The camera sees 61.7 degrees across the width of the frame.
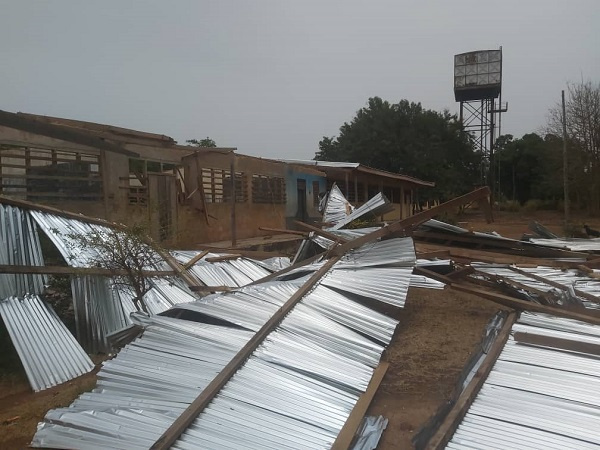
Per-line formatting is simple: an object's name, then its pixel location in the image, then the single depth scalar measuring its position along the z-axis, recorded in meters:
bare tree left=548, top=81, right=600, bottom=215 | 28.47
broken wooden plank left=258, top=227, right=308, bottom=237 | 9.85
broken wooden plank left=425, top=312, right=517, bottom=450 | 3.16
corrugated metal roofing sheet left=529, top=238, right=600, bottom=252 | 11.51
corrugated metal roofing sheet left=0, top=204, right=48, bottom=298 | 5.50
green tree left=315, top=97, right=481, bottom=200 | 33.16
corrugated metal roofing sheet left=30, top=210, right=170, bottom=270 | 5.99
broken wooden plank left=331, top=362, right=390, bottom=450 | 3.12
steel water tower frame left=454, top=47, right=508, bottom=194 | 35.75
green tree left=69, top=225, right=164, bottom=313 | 5.36
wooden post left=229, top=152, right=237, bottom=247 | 12.33
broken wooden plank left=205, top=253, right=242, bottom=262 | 8.12
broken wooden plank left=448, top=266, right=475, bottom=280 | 7.15
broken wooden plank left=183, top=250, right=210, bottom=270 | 7.44
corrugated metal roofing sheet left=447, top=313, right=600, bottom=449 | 3.18
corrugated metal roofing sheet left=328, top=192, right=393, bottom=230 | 9.80
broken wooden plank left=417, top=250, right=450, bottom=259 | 8.80
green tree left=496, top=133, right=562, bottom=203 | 37.50
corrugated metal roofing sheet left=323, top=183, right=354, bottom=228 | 14.13
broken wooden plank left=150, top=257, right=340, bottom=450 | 2.92
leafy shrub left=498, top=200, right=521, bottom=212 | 35.34
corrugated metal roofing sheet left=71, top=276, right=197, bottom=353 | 5.42
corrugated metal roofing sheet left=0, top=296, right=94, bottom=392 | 4.62
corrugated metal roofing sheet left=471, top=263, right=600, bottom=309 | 6.98
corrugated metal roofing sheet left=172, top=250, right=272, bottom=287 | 7.43
